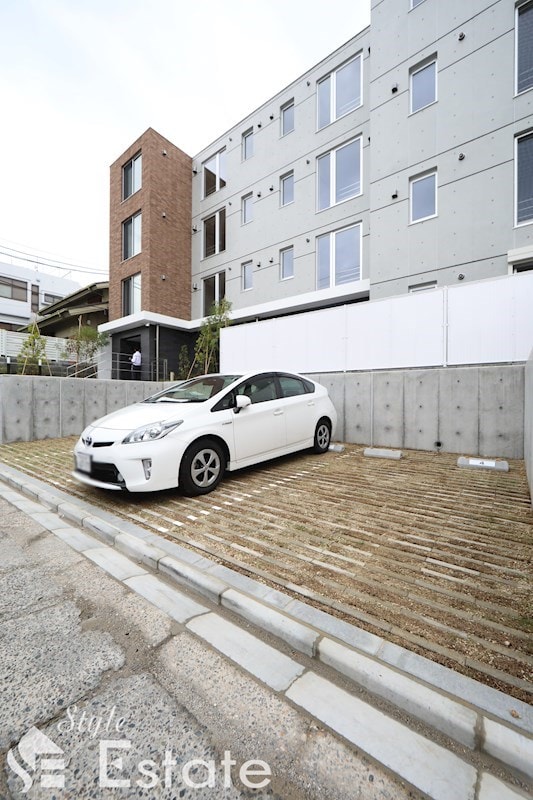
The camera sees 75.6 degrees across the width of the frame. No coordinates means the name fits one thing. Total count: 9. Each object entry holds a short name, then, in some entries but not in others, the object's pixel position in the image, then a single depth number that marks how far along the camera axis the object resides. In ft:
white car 12.30
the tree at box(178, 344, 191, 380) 54.19
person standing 51.26
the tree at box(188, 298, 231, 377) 44.86
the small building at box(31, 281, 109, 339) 63.53
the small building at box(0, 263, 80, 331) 103.50
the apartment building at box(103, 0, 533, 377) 29.73
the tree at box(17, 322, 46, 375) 35.14
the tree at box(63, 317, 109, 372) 58.03
